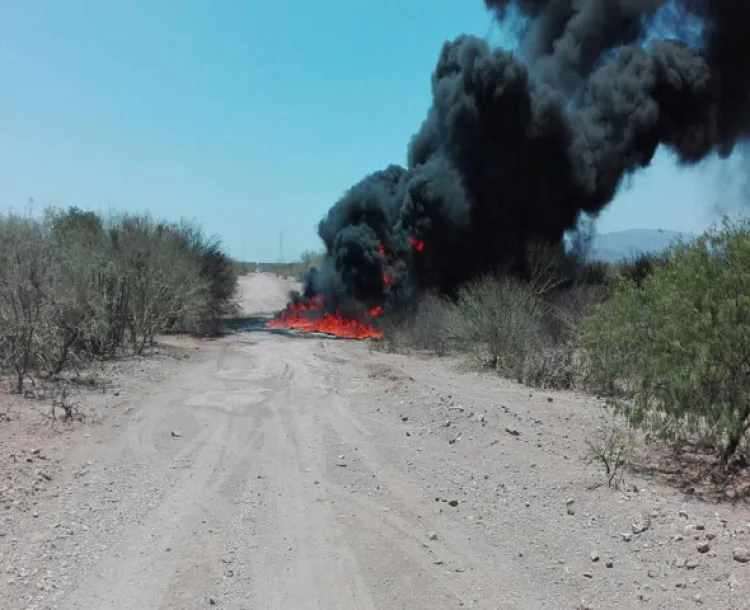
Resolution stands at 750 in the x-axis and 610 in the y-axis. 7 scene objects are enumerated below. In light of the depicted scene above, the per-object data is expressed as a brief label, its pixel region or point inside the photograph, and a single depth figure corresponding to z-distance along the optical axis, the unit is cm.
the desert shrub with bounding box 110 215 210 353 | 1975
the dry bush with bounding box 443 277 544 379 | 1603
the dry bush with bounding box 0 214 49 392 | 1194
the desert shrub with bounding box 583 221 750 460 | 661
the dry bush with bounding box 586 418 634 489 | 701
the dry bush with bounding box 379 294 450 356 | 2195
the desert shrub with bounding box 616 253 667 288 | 2243
